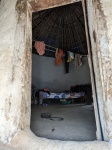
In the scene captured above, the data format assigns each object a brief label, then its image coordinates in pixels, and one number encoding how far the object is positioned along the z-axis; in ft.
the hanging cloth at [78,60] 24.02
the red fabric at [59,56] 23.20
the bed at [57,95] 20.99
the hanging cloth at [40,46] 19.54
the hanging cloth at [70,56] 23.53
